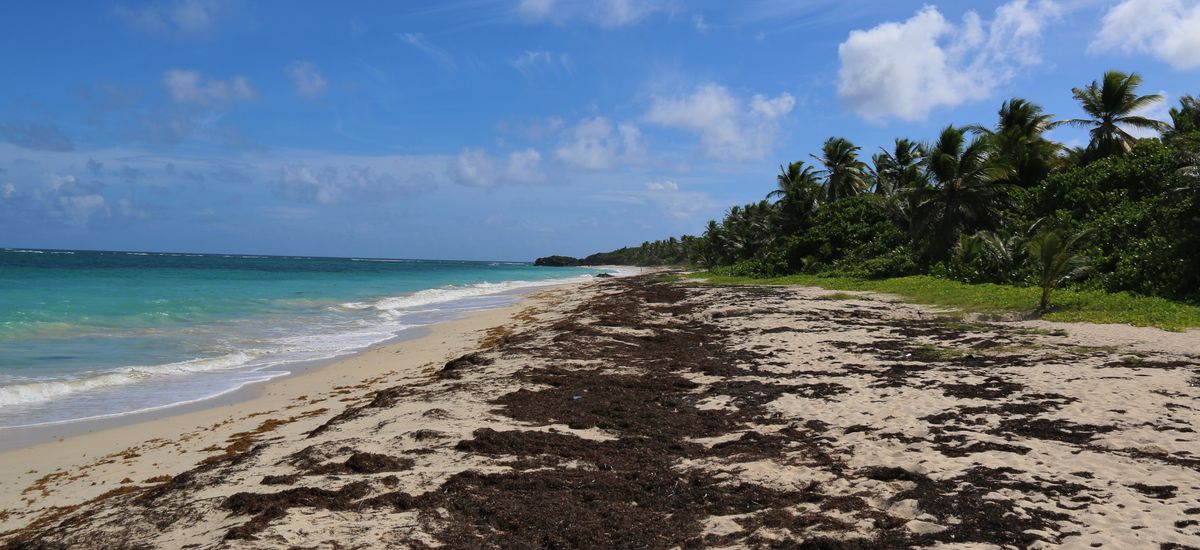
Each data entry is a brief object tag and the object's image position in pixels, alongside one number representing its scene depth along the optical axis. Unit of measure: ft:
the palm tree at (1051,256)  50.34
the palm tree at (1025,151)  103.19
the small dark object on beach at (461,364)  35.04
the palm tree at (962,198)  91.56
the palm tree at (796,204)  144.15
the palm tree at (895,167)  143.64
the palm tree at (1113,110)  98.88
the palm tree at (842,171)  158.10
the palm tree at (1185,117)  90.33
